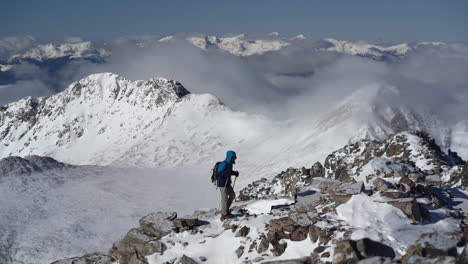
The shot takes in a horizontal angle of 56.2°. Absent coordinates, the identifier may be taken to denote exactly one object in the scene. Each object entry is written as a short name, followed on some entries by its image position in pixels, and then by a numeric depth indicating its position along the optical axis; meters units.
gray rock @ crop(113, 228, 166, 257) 20.89
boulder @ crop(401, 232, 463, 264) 13.55
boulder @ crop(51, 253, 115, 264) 22.30
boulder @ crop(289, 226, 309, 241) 18.34
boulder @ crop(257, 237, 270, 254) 18.64
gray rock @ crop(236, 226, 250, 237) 20.05
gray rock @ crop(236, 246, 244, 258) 19.14
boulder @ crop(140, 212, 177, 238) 22.38
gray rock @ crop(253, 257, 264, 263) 17.78
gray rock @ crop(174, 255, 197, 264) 18.91
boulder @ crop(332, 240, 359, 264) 15.20
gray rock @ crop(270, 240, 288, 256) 18.25
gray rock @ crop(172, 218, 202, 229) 22.50
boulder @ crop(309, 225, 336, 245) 17.42
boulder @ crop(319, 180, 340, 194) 26.19
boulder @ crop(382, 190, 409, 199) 20.72
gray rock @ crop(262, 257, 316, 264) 16.19
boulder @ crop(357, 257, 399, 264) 13.59
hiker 22.38
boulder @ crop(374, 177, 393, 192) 23.16
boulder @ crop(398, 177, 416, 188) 24.34
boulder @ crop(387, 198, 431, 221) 18.75
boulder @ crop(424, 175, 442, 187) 34.62
